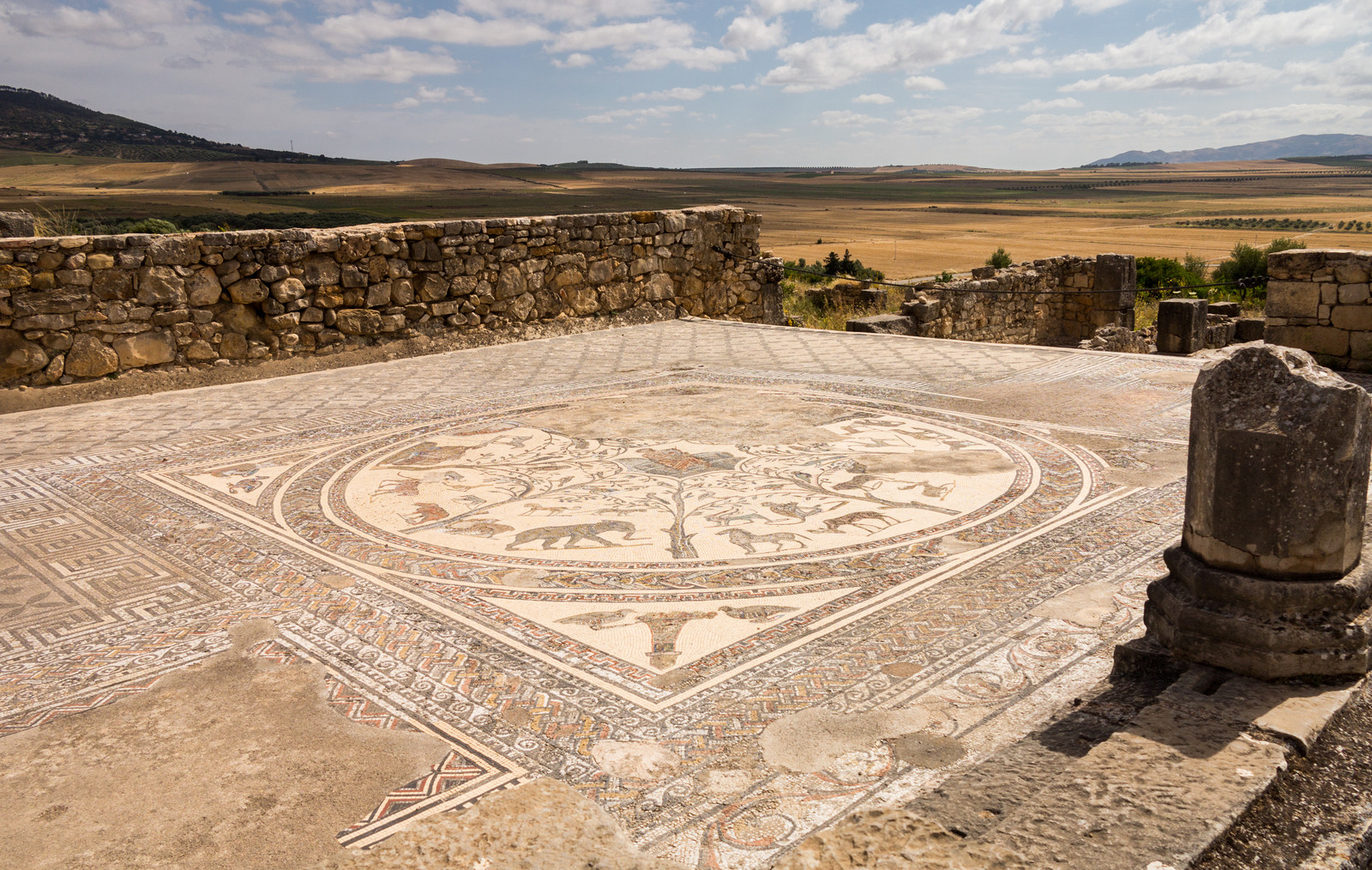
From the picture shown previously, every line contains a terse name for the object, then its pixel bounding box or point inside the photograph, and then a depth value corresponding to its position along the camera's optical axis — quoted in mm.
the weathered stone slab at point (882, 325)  11938
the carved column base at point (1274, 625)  2416
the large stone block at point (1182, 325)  12773
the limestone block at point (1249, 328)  13664
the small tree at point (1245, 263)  25683
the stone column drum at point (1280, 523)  2418
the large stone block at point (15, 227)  7441
